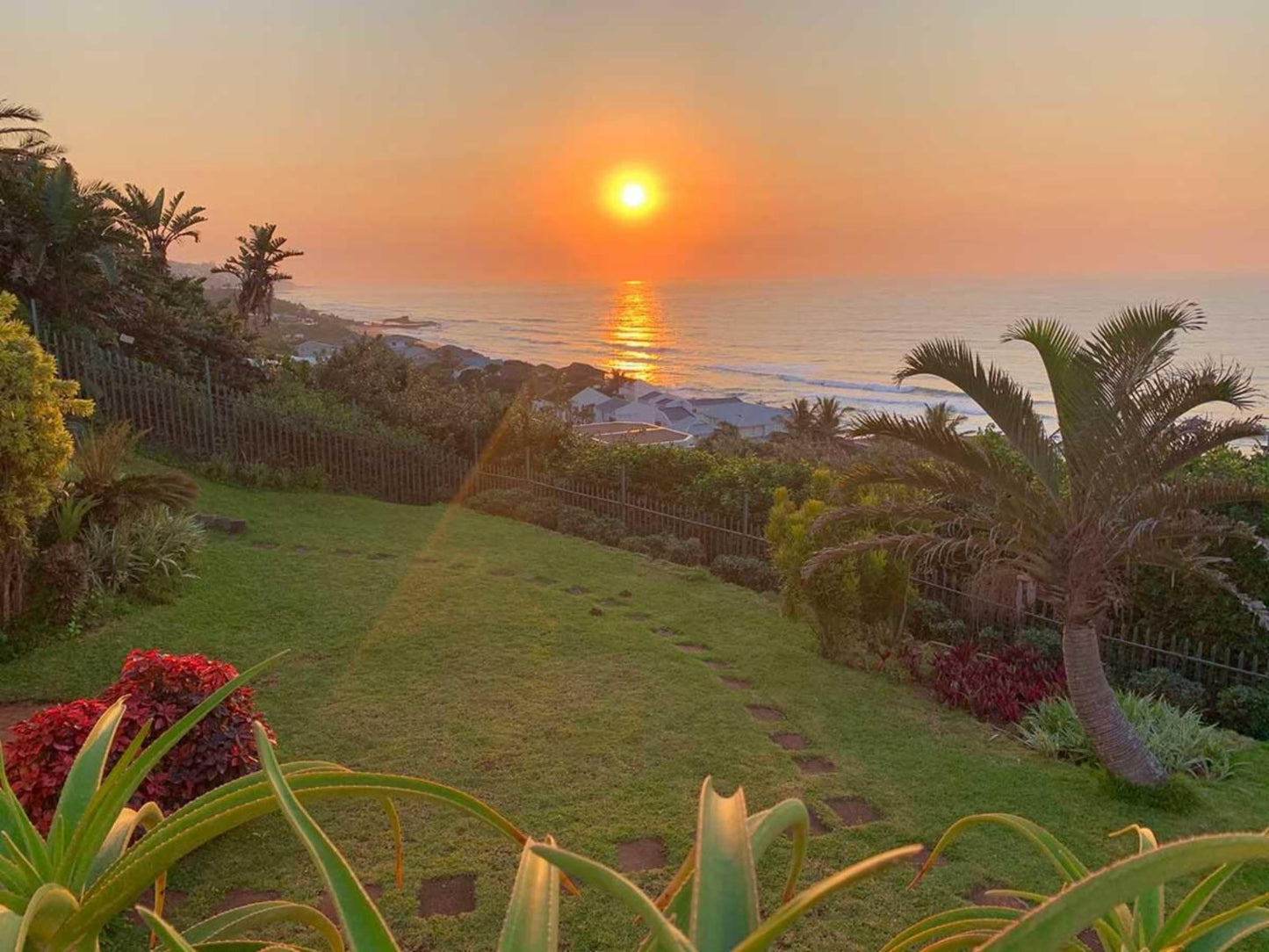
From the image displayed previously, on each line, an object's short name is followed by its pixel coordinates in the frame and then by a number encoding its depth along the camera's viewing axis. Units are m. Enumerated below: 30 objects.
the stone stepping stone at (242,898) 4.53
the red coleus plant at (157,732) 4.79
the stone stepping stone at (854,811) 5.79
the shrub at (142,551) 8.95
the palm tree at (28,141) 18.15
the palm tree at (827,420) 40.87
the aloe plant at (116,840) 1.36
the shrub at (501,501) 16.22
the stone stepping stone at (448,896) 4.55
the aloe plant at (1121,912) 0.97
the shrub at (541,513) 15.55
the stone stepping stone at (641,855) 5.03
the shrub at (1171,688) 8.51
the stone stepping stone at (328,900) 4.53
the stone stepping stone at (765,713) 7.57
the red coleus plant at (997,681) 8.02
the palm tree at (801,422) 41.88
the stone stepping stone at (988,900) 4.86
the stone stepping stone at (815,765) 6.56
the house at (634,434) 28.60
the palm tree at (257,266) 33.00
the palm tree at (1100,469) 6.35
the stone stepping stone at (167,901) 4.46
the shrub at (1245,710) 8.13
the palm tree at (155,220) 24.56
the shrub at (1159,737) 7.03
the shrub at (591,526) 14.51
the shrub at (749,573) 12.22
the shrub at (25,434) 7.18
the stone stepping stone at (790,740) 7.00
